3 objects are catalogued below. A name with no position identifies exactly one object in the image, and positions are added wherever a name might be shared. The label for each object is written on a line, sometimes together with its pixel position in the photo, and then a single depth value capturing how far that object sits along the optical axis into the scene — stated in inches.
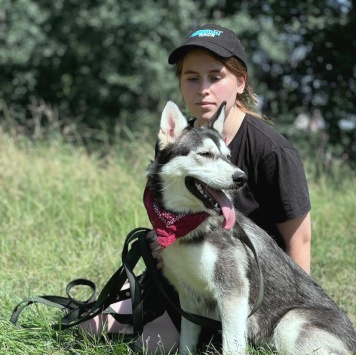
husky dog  117.1
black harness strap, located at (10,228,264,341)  131.3
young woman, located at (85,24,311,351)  133.1
